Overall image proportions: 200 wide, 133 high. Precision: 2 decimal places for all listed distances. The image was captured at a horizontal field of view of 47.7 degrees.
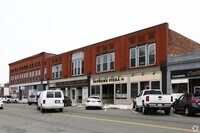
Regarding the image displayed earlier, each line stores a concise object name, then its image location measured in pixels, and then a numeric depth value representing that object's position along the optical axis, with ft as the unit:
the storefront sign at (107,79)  96.21
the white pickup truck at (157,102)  53.15
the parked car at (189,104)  50.52
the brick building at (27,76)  149.83
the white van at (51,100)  62.66
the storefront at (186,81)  71.88
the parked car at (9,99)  150.06
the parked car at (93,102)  74.64
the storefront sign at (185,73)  70.81
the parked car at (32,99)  110.87
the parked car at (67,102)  92.21
